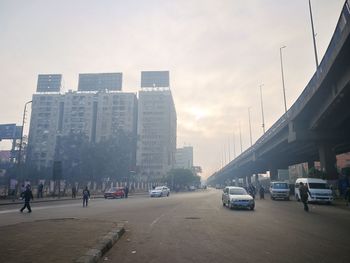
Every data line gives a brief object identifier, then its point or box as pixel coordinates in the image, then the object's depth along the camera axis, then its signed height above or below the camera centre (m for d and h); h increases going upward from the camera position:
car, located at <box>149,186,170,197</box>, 50.75 -0.54
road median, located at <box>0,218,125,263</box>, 6.84 -1.42
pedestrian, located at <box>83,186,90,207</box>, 27.16 -0.54
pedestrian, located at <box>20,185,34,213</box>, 20.51 -0.47
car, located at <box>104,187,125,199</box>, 46.64 -0.65
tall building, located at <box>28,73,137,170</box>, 141.00 +34.04
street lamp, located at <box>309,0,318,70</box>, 32.11 +15.89
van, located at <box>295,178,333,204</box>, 27.62 -0.14
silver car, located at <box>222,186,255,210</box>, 22.09 -0.73
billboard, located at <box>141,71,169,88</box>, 157.88 +54.49
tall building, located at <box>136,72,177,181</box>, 158.75 +31.47
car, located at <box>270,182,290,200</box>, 36.00 -0.29
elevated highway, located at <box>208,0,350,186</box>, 19.95 +7.16
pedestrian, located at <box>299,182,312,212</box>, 20.66 -0.36
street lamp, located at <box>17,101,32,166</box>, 41.81 +10.16
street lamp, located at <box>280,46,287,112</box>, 46.51 +13.82
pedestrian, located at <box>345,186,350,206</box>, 25.58 -0.62
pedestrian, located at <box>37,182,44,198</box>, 41.09 -0.17
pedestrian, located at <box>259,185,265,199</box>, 40.03 -0.51
